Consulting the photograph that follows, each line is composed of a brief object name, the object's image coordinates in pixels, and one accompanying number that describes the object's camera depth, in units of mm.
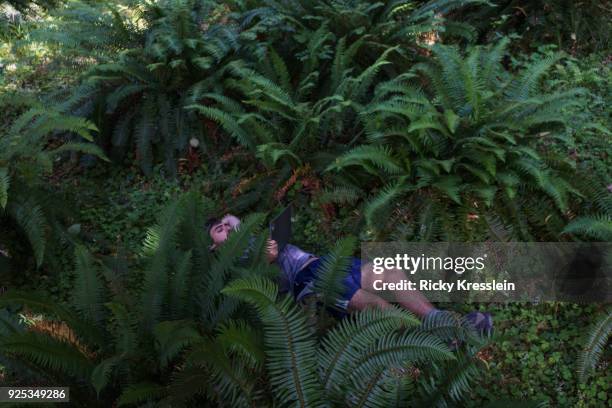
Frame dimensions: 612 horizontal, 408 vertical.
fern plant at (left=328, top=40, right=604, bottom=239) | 4082
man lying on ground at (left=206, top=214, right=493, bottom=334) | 3738
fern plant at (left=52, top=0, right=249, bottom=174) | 5191
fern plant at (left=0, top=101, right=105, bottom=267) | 4250
